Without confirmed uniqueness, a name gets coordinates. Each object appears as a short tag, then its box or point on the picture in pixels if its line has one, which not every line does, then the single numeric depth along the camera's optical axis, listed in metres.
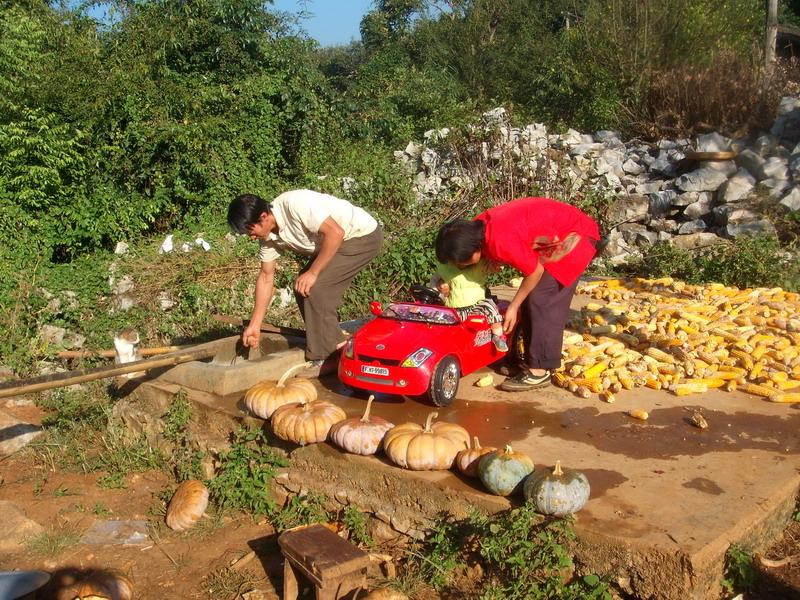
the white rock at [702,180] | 11.58
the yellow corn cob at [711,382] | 5.62
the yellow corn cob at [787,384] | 5.49
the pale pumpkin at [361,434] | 4.60
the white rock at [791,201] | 10.72
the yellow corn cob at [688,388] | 5.45
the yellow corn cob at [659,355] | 6.06
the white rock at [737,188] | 11.20
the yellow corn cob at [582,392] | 5.48
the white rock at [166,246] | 10.38
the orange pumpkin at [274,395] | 5.22
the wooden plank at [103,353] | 6.68
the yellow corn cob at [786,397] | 5.26
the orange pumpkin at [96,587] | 4.02
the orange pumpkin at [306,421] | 4.83
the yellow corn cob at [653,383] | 5.62
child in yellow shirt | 5.66
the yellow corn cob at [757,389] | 5.38
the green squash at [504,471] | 3.93
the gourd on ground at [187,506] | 5.01
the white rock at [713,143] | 12.27
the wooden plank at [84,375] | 4.82
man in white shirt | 5.66
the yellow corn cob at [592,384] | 5.53
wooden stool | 3.75
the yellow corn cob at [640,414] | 5.01
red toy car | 5.05
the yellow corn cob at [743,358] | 5.86
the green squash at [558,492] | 3.65
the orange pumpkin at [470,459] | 4.20
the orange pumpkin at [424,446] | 4.29
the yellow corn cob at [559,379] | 5.70
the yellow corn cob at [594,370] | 5.72
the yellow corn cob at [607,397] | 5.35
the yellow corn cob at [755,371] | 5.69
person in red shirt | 5.23
